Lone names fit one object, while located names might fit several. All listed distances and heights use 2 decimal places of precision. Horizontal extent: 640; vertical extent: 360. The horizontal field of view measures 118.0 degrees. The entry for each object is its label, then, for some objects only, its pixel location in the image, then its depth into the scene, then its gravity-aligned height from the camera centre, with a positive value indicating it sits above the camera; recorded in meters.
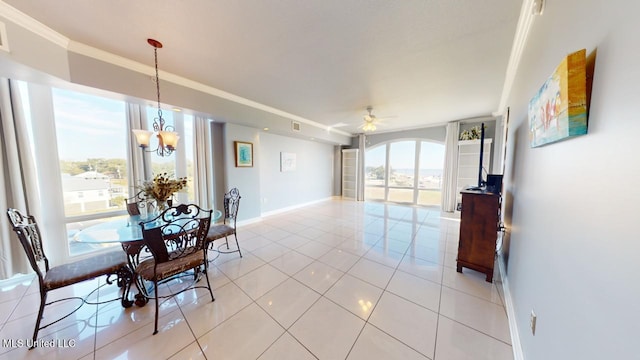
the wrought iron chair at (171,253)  1.72 -0.86
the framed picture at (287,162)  5.57 +0.19
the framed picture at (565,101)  0.74 +0.30
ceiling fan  4.05 +1.01
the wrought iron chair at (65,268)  1.53 -0.92
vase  2.35 -0.46
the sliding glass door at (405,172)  5.94 -0.11
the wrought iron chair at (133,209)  2.61 -0.56
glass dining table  1.84 -0.68
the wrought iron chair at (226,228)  2.64 -0.90
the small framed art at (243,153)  4.12 +0.32
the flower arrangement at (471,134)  4.89 +0.91
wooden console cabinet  2.25 -0.75
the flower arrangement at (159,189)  2.29 -0.25
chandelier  2.27 +0.37
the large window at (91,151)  2.67 +0.24
